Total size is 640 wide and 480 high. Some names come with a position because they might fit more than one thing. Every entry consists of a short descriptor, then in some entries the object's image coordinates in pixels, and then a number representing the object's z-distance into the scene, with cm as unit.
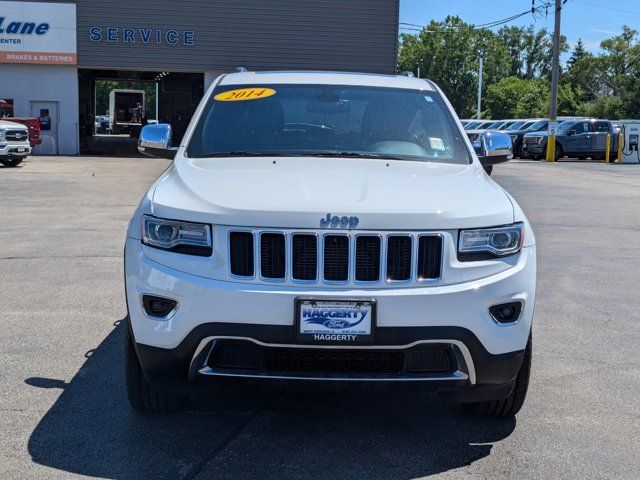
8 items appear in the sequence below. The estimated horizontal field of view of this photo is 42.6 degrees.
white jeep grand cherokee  344
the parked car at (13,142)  2314
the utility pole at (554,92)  3456
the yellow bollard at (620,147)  3522
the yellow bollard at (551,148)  3470
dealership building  3138
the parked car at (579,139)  3619
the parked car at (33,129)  2738
